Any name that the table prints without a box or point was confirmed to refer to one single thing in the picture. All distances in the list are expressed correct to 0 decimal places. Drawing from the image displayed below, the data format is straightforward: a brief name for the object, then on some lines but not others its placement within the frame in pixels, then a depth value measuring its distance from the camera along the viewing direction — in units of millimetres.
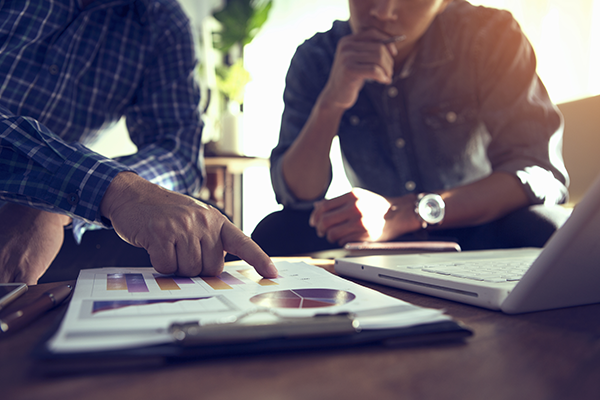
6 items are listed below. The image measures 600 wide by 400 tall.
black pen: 251
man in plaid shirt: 402
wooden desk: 176
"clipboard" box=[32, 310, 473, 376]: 188
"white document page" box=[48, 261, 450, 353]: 203
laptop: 260
